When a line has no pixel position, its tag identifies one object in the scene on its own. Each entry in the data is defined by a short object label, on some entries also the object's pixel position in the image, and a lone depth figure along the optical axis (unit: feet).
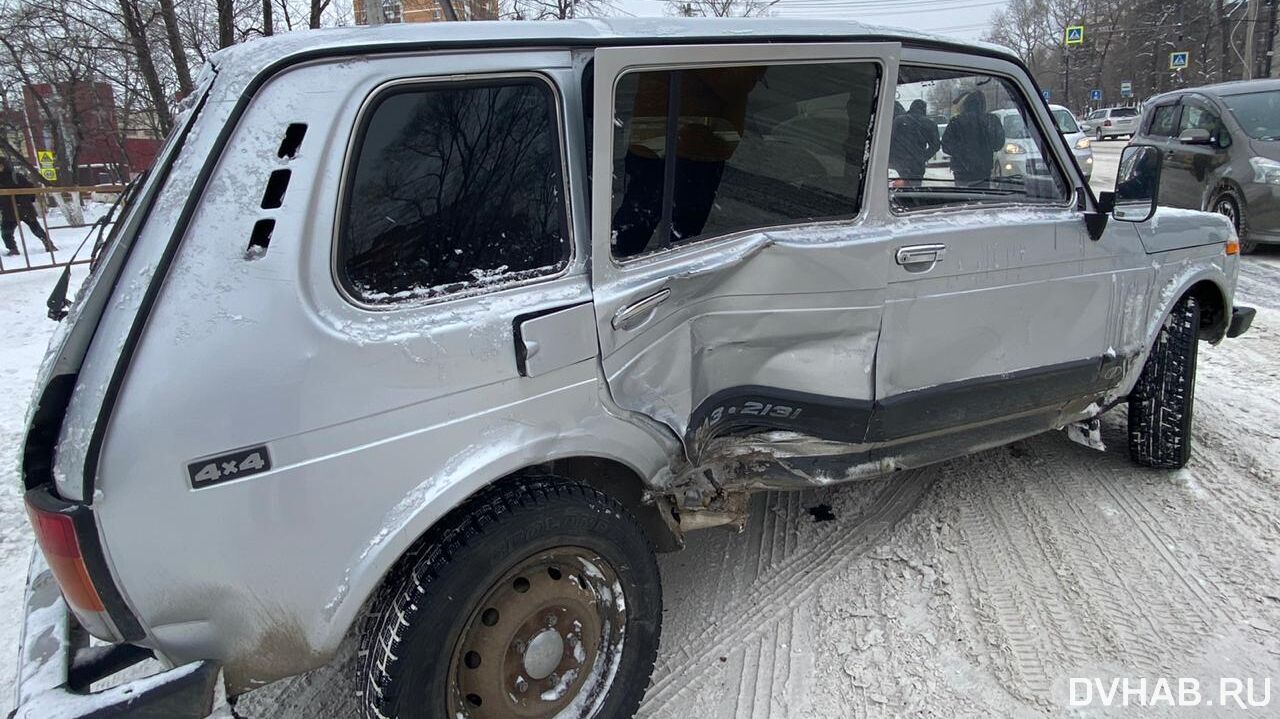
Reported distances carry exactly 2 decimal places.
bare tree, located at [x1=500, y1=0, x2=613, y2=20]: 40.39
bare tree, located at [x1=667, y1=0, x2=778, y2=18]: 60.05
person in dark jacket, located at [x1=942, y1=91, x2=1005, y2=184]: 10.38
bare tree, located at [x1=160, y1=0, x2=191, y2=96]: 40.75
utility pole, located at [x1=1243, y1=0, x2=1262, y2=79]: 85.76
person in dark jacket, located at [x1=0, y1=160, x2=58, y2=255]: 37.14
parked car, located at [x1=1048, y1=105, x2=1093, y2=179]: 40.32
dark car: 28.17
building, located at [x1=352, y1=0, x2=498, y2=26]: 31.40
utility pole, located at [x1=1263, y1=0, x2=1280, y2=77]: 93.32
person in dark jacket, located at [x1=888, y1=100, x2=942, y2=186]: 9.61
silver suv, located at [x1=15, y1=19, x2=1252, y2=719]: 5.62
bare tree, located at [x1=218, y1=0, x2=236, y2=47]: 39.93
